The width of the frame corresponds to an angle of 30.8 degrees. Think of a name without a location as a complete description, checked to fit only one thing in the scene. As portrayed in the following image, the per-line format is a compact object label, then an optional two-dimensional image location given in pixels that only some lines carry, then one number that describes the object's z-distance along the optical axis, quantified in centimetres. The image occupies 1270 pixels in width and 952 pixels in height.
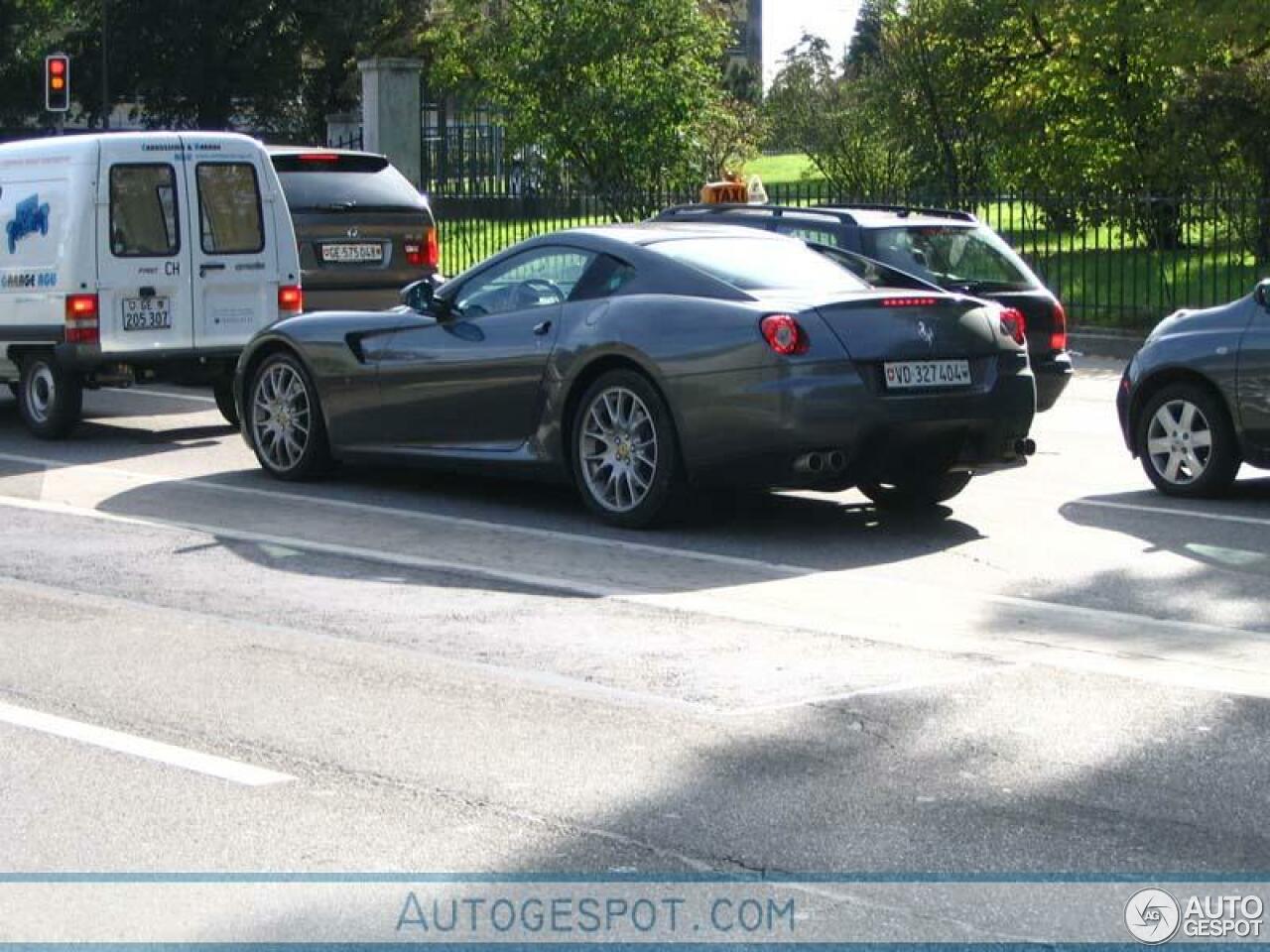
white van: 1484
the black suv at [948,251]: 1407
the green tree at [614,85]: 3806
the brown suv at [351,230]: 1814
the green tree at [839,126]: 4088
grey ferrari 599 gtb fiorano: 1032
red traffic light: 3225
